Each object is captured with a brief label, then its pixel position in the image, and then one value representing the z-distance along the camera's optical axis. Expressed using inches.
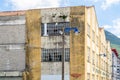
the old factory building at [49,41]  1043.2
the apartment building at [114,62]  2133.7
